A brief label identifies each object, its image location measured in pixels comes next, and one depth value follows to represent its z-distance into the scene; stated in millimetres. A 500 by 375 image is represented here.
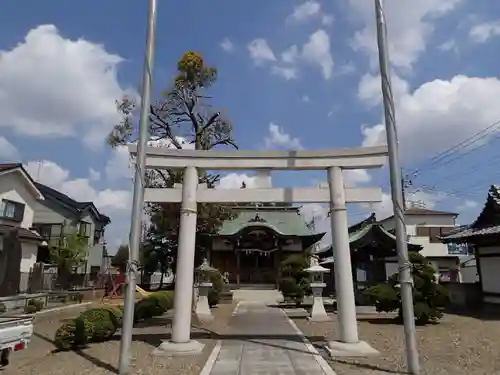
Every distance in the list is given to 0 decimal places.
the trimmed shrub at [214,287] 21797
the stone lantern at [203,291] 17438
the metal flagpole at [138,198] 7542
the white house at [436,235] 39719
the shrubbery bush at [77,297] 26822
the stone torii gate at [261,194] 9500
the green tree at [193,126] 15500
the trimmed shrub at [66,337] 9938
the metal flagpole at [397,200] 7379
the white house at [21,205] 25438
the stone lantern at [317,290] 16578
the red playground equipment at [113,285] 27781
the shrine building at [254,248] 36562
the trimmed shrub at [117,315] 11400
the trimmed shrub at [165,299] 18319
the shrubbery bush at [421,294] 15086
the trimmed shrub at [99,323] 10375
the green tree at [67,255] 30188
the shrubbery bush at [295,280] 23359
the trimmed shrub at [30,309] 19994
